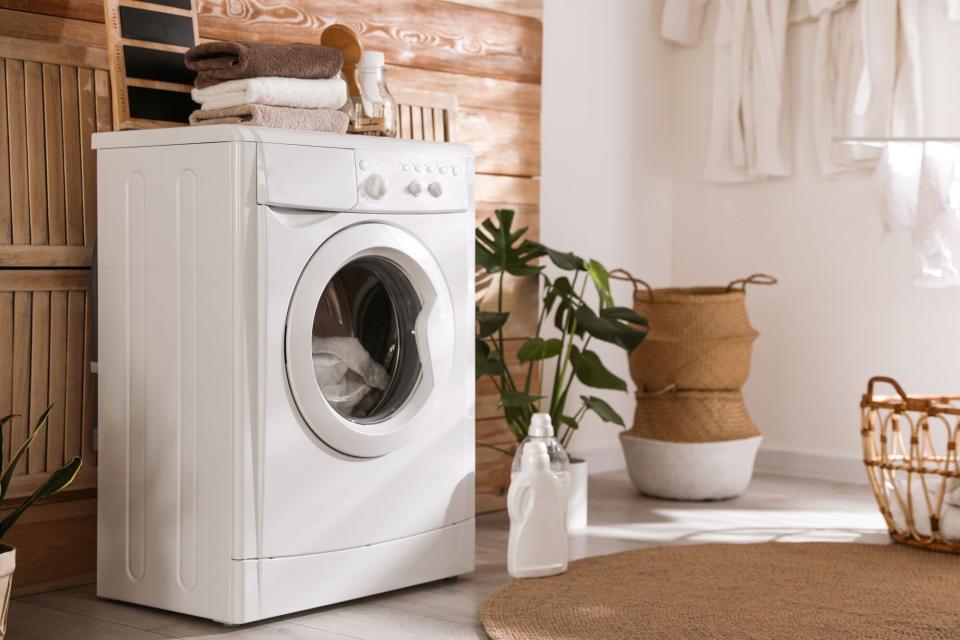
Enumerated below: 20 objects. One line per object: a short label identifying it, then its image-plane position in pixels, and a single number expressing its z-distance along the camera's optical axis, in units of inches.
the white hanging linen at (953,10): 134.1
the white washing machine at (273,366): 81.7
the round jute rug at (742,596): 80.4
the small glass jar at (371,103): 95.2
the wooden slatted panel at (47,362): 89.6
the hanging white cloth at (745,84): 147.7
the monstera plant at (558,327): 113.9
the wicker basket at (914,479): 101.6
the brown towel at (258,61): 85.9
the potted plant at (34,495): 75.1
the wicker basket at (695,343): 132.8
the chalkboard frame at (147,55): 89.5
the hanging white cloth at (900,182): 120.2
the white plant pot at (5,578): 74.2
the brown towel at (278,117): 85.7
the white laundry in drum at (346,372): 87.2
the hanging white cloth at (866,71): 136.6
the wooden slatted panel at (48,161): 88.7
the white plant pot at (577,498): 115.4
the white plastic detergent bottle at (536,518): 92.5
